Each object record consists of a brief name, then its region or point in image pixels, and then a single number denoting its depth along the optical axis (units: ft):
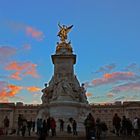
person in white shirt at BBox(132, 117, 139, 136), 45.51
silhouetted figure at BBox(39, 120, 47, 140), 38.89
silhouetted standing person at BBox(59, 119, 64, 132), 62.18
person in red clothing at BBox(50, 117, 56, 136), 47.80
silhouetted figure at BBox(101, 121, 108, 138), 46.70
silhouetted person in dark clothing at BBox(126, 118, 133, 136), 46.81
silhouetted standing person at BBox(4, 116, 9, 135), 55.90
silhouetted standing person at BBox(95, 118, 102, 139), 43.23
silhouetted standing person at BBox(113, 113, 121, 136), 48.29
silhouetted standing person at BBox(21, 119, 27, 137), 48.28
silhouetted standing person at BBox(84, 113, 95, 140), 40.32
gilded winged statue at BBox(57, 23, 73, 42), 82.08
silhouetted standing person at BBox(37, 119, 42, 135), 43.14
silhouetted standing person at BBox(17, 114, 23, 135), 51.89
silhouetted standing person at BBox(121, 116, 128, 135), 46.73
